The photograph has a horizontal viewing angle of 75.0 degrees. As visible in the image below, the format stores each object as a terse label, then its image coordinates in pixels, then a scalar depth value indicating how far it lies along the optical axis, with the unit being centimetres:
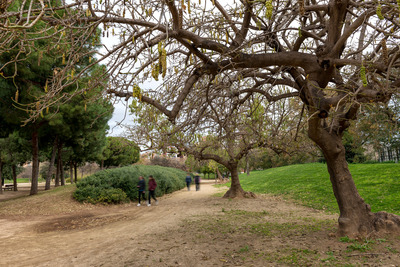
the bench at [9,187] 2936
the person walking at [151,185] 1421
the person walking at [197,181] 2333
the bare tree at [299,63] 385
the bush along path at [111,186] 1412
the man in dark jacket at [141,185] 1438
